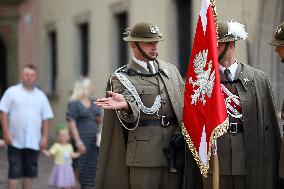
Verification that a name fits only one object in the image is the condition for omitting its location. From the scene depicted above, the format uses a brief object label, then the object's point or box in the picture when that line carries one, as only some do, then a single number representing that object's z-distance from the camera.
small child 21.22
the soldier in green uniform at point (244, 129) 11.75
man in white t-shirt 19.84
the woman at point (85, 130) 19.41
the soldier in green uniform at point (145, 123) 12.15
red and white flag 11.23
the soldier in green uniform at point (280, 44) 11.62
